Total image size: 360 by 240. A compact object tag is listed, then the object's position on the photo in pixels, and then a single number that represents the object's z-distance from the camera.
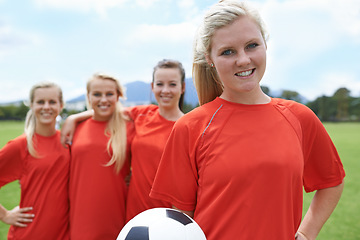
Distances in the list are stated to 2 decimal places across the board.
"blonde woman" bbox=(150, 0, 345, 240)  1.49
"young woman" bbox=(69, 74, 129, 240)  2.88
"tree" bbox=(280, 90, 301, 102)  91.38
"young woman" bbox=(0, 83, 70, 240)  2.95
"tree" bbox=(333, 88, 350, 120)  77.06
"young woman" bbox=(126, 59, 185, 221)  2.78
